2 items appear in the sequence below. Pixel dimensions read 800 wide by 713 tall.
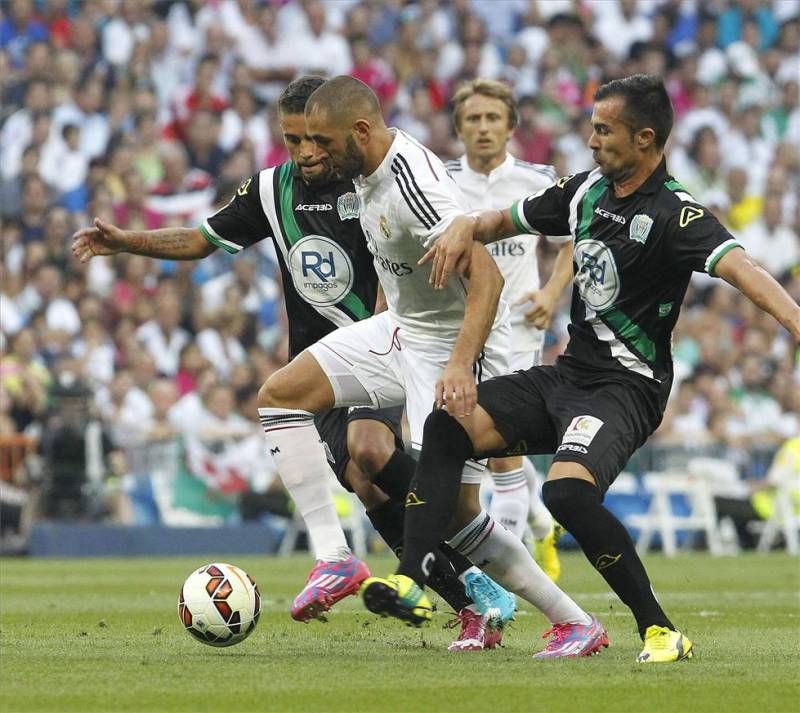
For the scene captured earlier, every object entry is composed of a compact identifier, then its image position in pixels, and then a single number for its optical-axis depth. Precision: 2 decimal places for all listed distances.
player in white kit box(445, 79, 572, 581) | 21.19
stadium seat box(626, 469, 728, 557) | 37.56
